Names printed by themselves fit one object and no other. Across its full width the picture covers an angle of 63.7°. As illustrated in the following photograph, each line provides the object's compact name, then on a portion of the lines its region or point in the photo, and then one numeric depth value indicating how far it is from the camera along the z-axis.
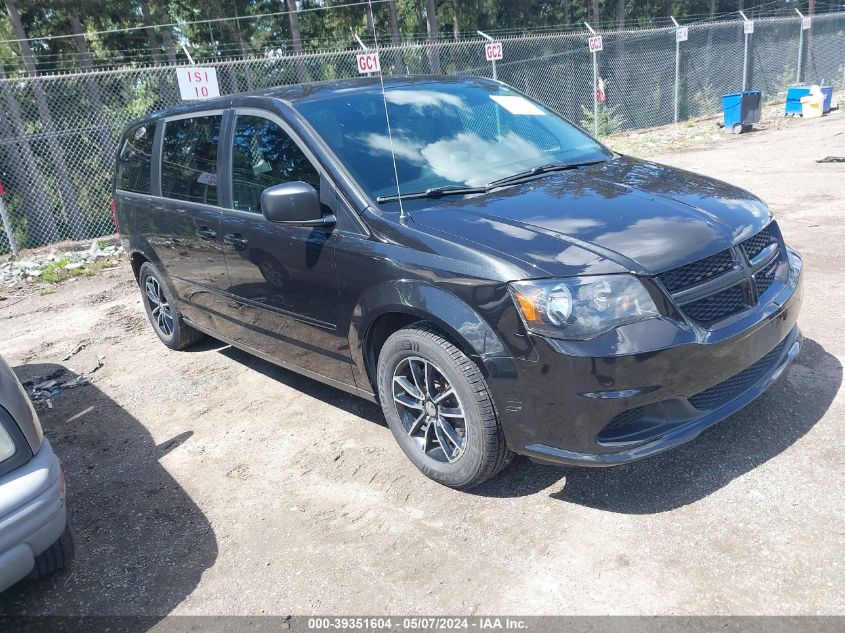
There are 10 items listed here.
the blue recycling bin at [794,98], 17.38
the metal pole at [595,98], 15.93
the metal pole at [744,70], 19.90
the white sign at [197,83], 10.56
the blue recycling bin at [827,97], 17.20
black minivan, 2.64
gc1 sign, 11.97
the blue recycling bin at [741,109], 15.71
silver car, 2.43
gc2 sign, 14.33
